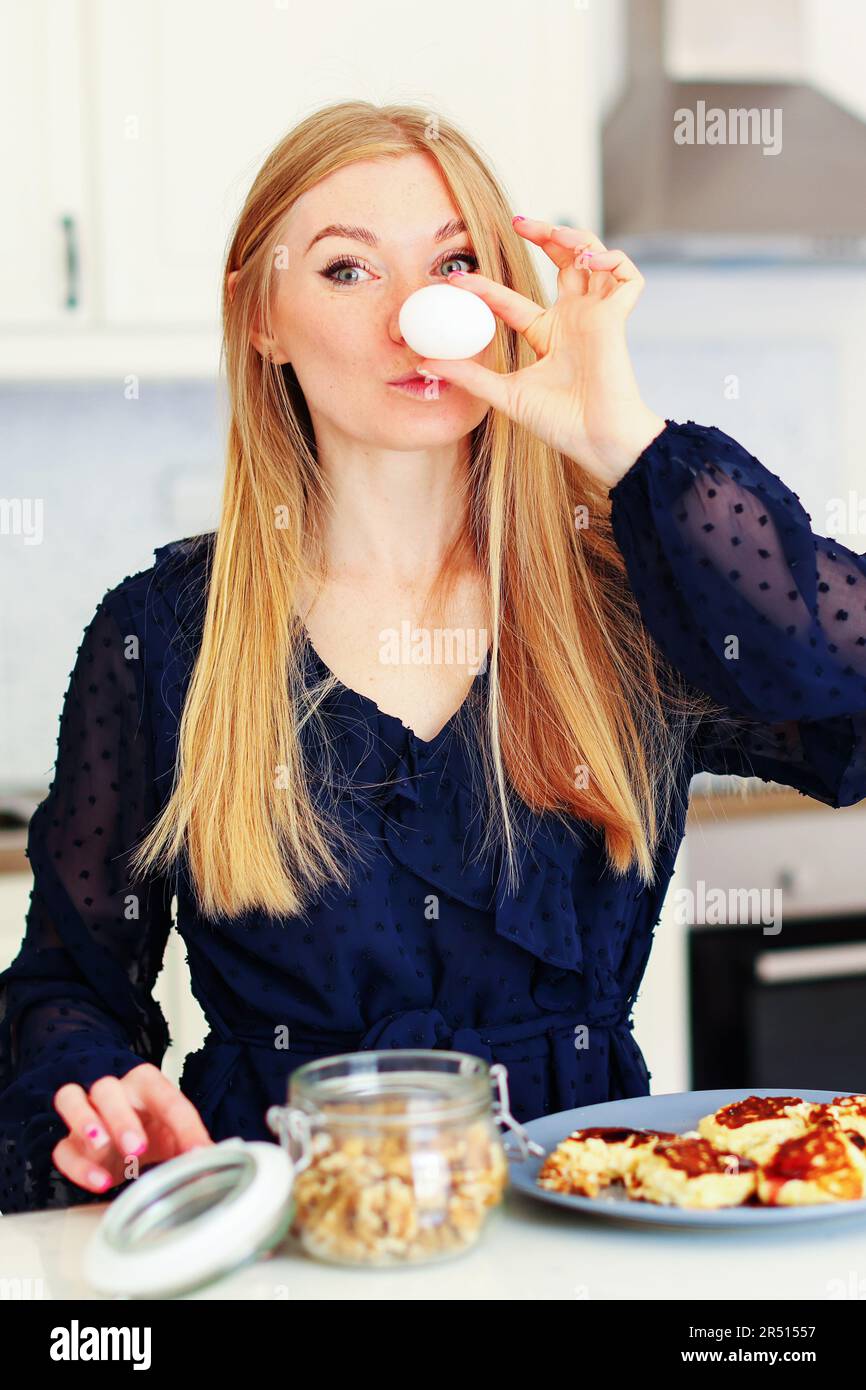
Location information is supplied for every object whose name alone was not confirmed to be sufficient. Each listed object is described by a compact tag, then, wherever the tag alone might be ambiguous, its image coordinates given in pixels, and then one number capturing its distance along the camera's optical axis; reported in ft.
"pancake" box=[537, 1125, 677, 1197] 2.47
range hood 8.79
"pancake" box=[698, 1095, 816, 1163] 2.51
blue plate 2.31
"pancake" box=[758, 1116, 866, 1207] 2.35
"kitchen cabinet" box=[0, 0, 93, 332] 7.69
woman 3.49
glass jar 2.16
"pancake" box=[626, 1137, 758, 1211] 2.37
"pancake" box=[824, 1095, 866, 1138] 2.54
